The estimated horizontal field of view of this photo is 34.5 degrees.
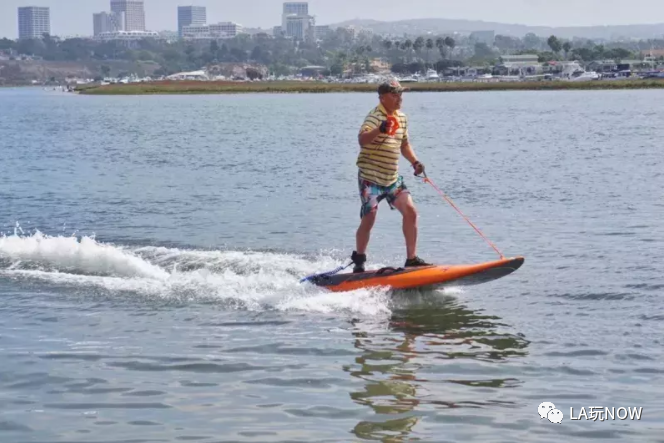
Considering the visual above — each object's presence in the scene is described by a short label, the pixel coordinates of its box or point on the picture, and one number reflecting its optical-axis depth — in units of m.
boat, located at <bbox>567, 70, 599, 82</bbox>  175.75
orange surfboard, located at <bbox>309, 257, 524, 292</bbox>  12.94
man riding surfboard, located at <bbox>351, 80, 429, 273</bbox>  12.74
